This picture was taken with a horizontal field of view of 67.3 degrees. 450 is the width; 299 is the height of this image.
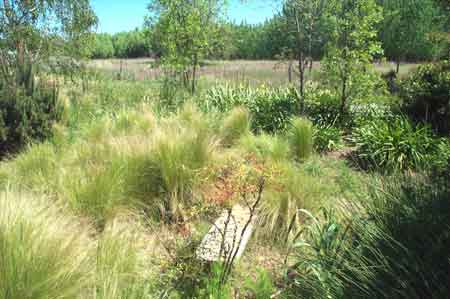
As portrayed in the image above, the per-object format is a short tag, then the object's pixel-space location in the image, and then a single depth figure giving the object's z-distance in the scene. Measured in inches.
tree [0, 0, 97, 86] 208.9
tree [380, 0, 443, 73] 650.8
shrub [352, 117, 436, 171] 171.3
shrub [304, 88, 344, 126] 245.4
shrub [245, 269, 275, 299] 79.0
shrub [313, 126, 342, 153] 208.4
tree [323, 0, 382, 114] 230.5
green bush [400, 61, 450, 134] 213.9
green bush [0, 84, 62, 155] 183.3
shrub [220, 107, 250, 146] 207.8
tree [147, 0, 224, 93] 313.3
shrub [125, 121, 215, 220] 125.3
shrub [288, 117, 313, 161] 189.8
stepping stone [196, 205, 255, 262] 88.1
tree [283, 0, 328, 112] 258.7
